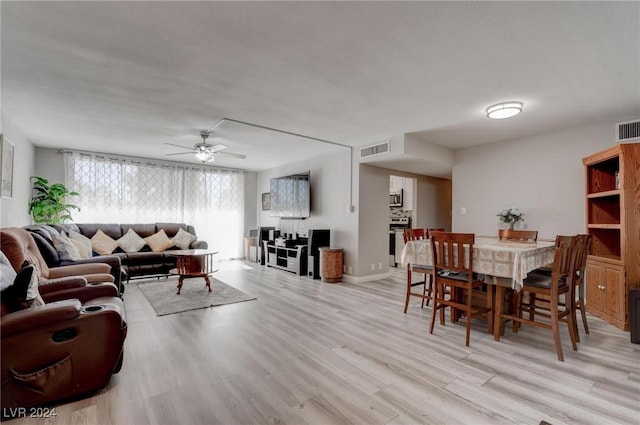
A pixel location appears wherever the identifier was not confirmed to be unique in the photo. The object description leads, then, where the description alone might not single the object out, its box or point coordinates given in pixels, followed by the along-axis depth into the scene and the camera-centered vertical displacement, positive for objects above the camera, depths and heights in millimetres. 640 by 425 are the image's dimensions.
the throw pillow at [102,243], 5156 -507
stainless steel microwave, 7504 +458
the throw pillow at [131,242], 5527 -508
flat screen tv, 6270 +451
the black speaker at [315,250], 5660 -670
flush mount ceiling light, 3193 +1203
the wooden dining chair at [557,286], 2451 -631
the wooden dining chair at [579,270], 2688 -572
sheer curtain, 5914 +481
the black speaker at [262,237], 7272 -530
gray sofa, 5191 -683
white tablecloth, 2521 -384
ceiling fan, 4520 +1053
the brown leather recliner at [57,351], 1651 -833
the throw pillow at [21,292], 1753 -468
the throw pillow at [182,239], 6035 -490
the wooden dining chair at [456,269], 2760 -516
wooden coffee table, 4461 -777
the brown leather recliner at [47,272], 2367 -564
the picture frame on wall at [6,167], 3459 +618
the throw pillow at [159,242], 5824 -529
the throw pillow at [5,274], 1756 -377
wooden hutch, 3084 -155
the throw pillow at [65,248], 3738 -431
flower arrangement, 4473 +11
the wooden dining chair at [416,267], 3373 -603
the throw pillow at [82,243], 4391 -437
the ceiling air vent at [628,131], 3527 +1065
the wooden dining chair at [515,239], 3045 -287
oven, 7098 -563
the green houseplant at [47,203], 4910 +217
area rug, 3789 -1178
